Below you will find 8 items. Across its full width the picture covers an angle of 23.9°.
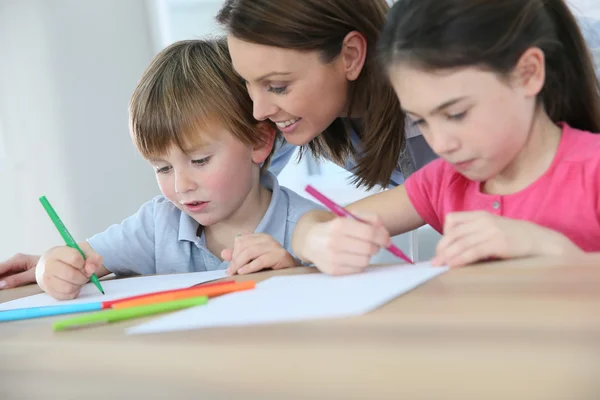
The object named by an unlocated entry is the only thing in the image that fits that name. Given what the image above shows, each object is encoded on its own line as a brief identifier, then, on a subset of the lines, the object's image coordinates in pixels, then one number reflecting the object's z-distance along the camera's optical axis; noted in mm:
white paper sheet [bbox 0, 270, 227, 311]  1559
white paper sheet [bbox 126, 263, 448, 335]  1220
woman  1761
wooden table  1048
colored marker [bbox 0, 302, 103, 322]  1408
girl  1445
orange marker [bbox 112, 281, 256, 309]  1350
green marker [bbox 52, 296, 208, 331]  1299
